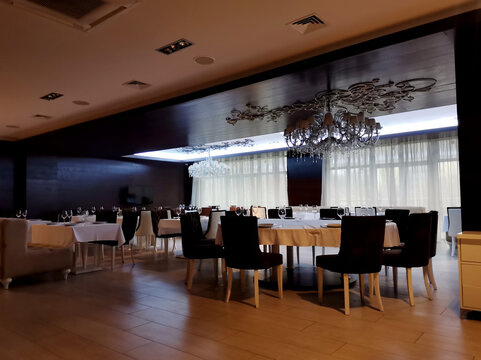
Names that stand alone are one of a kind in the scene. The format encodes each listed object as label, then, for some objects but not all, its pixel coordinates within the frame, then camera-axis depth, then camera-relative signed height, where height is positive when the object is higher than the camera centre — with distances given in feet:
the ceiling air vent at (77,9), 9.66 +5.27
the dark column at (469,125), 10.88 +2.20
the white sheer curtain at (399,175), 29.01 +1.97
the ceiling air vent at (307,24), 10.84 +5.39
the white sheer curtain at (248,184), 38.96 +1.68
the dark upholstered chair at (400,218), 17.22 -1.00
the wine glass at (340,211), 14.32 -0.54
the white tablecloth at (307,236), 12.60 -1.35
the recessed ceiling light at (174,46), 12.36 +5.35
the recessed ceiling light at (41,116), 22.39 +5.25
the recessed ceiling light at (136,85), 16.32 +5.28
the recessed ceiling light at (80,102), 19.35 +5.27
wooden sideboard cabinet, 10.13 -2.07
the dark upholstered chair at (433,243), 12.87 -1.71
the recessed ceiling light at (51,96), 18.06 +5.28
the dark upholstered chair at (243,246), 12.25 -1.67
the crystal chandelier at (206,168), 35.99 +3.08
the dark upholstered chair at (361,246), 11.16 -1.52
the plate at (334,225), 12.75 -0.99
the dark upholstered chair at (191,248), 14.47 -2.01
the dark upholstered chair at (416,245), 11.92 -1.59
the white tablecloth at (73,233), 16.75 -1.65
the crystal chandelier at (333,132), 16.43 +3.13
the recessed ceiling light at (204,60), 13.60 +5.32
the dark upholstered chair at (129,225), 20.61 -1.49
